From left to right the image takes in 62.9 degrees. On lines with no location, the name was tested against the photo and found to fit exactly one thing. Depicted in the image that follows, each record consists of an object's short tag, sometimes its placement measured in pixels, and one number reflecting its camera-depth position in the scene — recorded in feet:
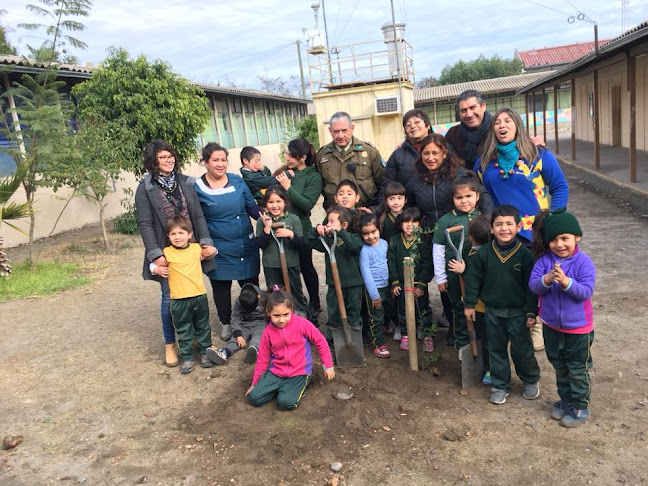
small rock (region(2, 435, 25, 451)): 10.96
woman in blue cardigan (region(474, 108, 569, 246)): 11.73
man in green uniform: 14.38
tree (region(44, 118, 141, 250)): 28.19
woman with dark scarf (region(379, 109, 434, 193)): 13.47
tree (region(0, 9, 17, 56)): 51.69
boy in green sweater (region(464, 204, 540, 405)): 10.38
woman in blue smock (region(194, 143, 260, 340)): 14.33
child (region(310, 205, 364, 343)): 12.95
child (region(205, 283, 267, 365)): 13.98
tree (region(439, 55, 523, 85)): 141.08
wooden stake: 12.04
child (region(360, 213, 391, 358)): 13.30
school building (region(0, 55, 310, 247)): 34.37
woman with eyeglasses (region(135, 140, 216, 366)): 13.35
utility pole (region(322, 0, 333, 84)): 55.36
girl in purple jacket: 9.30
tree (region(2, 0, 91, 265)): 25.78
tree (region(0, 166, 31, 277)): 22.52
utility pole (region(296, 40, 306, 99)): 110.11
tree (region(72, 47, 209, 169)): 35.29
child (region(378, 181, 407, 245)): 13.00
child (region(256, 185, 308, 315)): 14.01
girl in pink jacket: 11.63
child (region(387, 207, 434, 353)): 12.82
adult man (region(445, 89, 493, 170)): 12.94
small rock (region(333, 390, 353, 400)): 11.61
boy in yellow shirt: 13.43
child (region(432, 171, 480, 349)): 11.76
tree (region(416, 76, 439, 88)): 179.17
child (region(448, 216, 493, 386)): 11.36
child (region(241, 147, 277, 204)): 15.38
